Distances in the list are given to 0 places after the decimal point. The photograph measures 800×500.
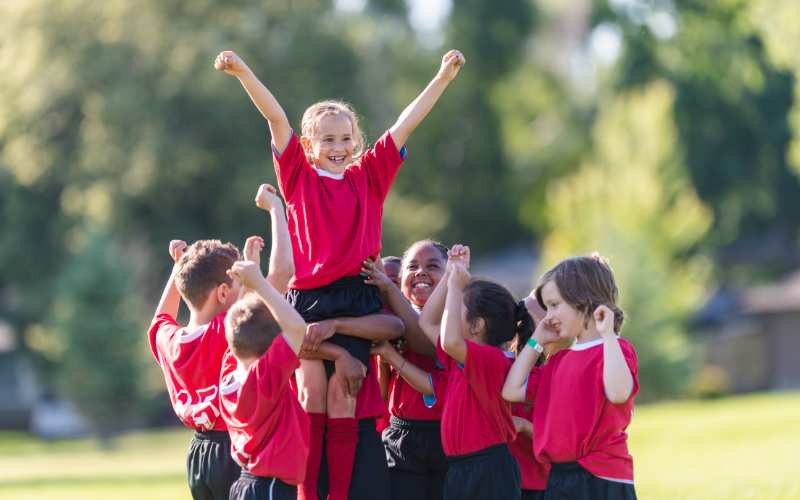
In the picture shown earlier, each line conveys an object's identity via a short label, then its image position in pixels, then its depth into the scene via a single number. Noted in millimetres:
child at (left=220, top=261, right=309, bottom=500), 10227
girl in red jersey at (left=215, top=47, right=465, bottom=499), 11578
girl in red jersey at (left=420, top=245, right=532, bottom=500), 11078
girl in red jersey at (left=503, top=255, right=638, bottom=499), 10508
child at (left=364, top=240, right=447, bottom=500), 12430
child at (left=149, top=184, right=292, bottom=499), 11523
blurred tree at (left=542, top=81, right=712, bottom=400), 64812
